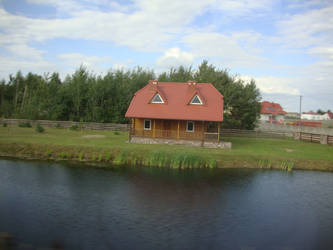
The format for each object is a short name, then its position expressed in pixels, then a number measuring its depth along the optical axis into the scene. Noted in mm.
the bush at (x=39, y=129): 33750
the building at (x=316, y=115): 122425
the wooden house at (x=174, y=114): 30469
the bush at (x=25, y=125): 39562
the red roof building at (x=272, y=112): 88812
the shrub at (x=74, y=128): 39250
